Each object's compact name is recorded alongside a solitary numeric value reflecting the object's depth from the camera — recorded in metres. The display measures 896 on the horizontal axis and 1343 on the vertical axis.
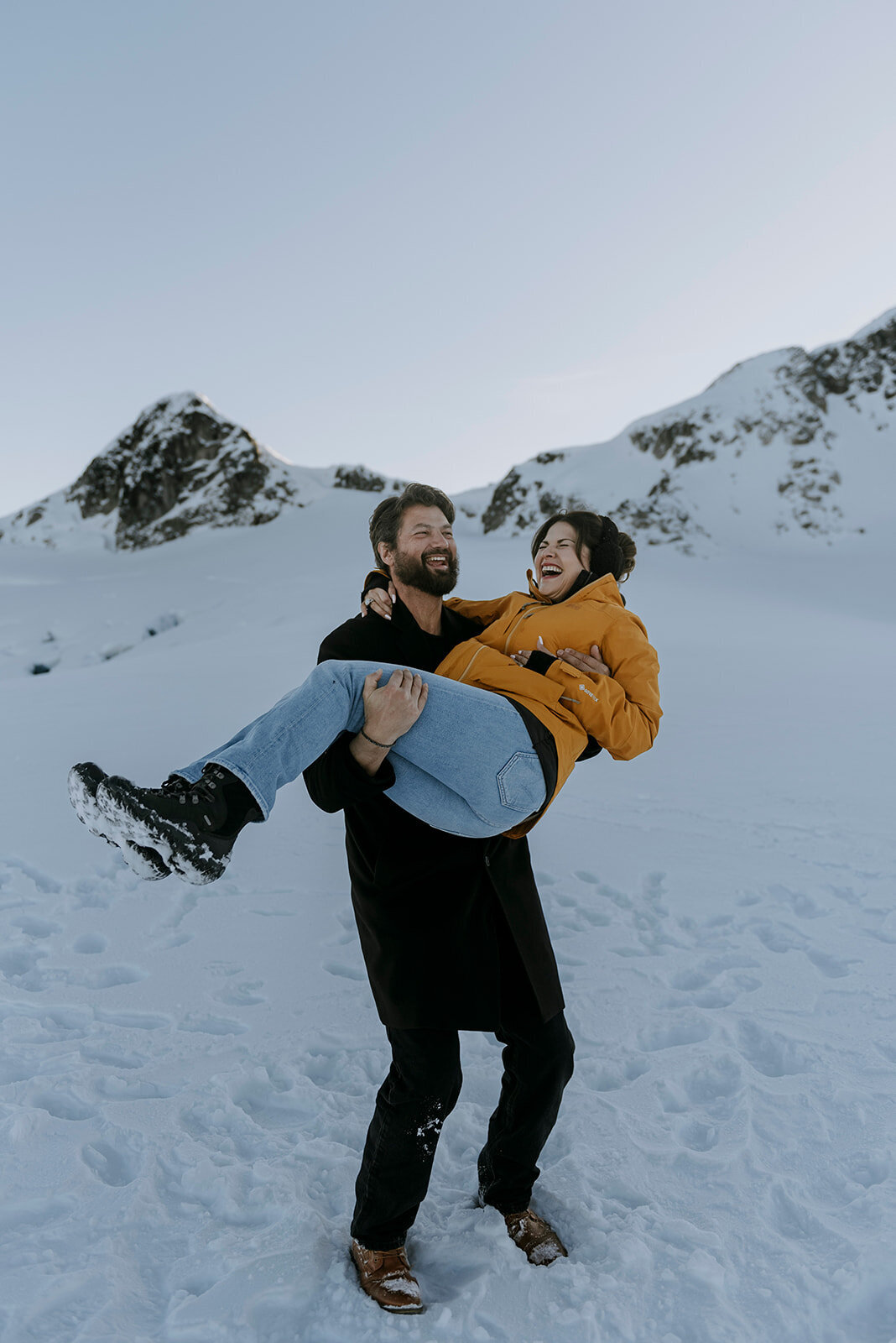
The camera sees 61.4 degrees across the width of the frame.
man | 2.31
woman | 2.10
